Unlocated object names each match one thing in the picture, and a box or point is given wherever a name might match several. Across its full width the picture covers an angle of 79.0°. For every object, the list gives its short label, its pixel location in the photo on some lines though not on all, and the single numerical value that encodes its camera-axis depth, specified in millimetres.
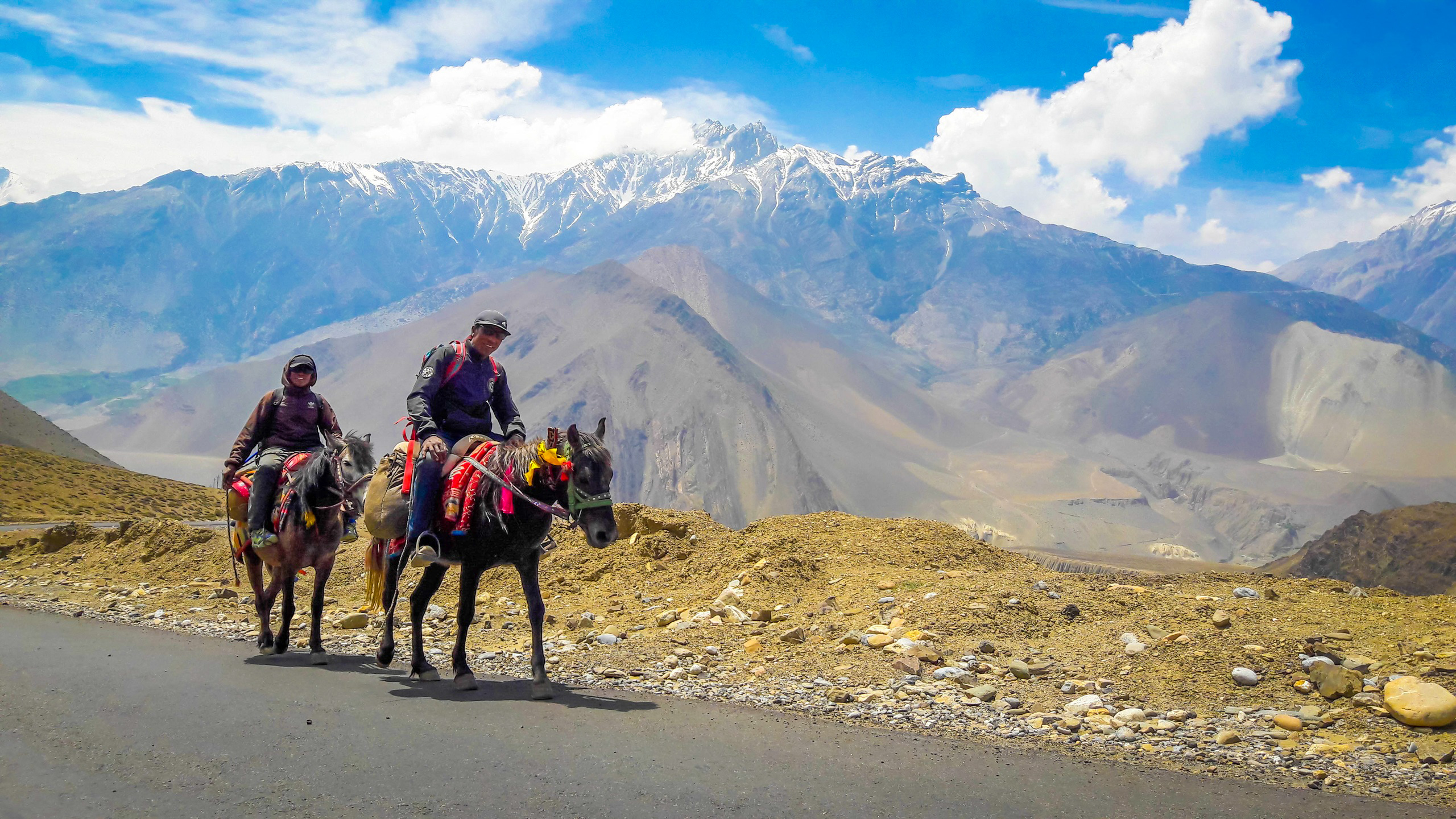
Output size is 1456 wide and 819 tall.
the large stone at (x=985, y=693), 7234
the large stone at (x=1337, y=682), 6766
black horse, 7160
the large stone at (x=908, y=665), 7832
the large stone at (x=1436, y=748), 5723
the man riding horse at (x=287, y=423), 9938
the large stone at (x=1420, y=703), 6164
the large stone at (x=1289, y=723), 6398
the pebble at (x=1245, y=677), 7188
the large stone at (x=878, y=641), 8664
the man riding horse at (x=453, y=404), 7816
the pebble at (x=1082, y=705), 6918
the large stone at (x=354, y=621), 10859
